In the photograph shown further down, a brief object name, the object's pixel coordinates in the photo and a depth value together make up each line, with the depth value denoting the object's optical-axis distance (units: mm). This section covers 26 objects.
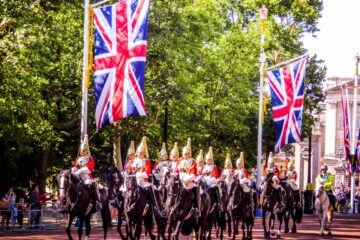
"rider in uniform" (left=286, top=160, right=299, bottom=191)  37750
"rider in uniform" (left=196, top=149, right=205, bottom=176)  28891
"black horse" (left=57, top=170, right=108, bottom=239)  27266
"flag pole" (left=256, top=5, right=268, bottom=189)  49750
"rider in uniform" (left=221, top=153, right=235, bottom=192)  31859
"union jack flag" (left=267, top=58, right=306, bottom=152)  41625
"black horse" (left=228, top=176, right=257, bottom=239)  31859
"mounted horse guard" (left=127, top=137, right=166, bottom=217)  26875
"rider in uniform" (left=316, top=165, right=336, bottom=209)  36438
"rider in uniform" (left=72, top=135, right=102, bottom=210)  27406
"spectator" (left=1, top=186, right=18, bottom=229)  36312
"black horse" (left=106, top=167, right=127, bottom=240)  29594
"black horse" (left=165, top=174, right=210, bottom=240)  26344
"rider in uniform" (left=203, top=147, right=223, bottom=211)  29636
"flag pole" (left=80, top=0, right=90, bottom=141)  31172
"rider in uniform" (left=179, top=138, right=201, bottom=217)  26673
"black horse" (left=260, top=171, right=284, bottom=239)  34062
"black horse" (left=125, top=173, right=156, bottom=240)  26828
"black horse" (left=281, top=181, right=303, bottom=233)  37156
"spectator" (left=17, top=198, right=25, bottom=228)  36906
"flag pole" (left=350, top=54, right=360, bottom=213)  66012
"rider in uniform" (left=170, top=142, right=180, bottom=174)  26891
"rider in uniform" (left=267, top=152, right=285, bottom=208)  34031
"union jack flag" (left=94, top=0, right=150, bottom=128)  26625
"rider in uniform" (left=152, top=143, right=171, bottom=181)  28562
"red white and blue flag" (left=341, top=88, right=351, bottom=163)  54906
